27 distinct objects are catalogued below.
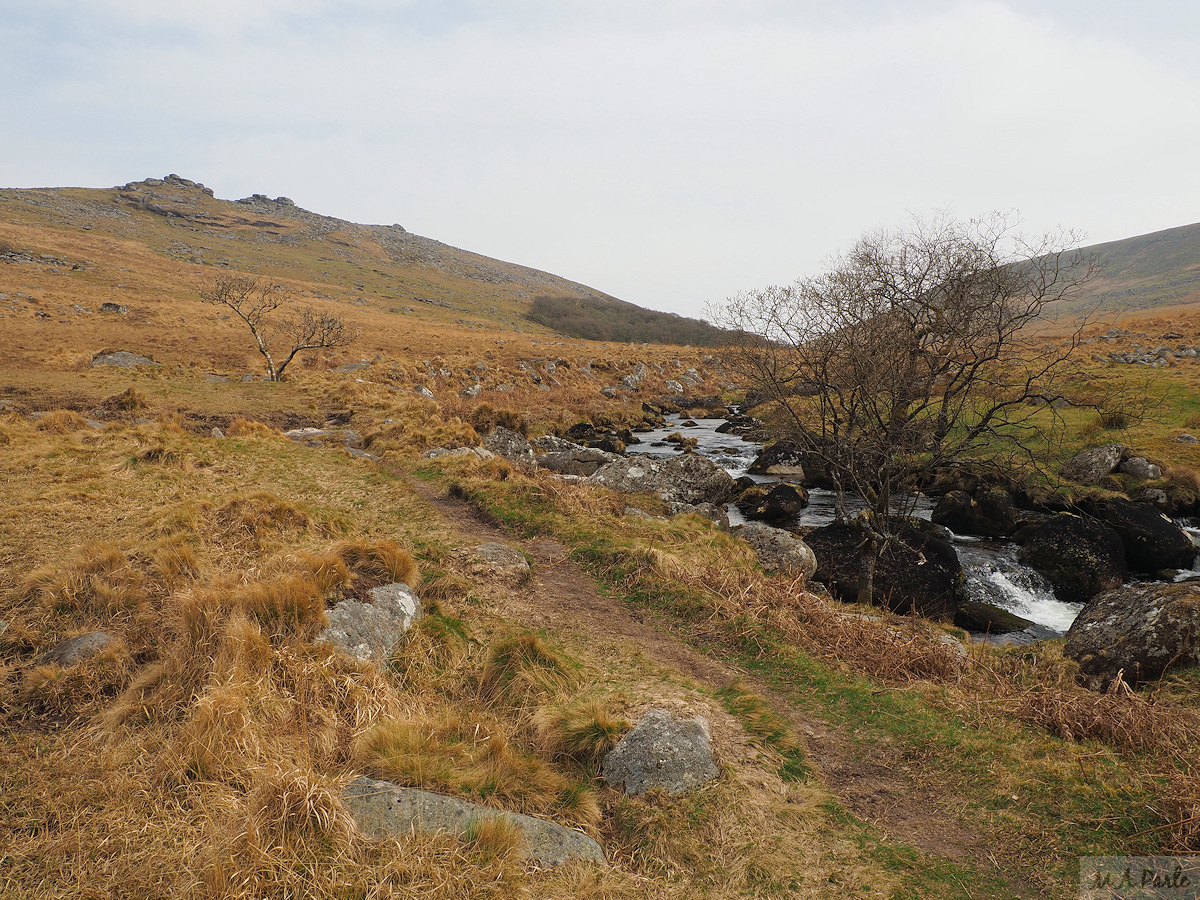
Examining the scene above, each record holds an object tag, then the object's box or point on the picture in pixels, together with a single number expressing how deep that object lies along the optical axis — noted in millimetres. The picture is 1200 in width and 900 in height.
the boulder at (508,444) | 20266
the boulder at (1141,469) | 17953
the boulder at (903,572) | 12086
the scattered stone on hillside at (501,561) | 9500
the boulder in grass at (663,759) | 5051
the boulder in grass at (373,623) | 6281
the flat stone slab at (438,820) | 4027
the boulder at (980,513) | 16297
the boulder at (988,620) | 11656
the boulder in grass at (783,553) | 12023
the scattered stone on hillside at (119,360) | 27969
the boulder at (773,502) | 17859
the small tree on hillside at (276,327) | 31109
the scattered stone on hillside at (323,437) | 18578
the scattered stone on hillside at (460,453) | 17109
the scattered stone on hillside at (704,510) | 15906
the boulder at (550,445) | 21094
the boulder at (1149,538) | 13742
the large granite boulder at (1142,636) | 6871
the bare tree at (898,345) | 11812
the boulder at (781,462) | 22922
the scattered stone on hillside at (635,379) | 46625
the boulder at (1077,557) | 13109
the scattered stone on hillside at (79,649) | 5516
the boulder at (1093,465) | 18047
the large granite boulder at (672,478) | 17969
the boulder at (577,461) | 19641
